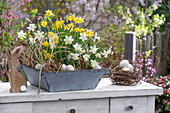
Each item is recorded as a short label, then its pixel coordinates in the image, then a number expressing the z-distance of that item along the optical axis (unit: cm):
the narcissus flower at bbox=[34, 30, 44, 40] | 264
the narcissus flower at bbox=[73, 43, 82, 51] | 263
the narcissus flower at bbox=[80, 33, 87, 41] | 266
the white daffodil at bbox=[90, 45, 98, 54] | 267
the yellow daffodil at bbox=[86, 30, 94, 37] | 278
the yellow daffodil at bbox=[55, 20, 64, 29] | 276
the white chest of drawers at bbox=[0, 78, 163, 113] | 257
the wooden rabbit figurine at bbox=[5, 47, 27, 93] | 261
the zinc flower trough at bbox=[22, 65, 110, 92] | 260
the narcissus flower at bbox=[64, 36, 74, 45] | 263
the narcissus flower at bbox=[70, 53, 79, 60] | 263
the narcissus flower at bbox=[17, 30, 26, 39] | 265
